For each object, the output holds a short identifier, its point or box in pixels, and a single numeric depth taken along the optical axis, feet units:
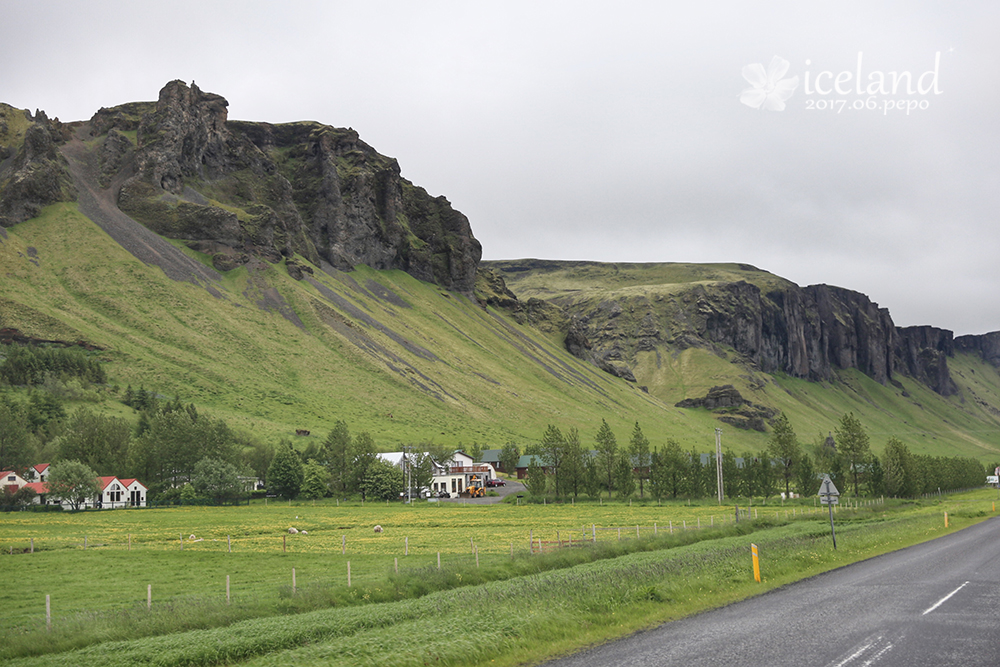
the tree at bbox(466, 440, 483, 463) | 514.68
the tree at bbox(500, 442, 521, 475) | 532.73
